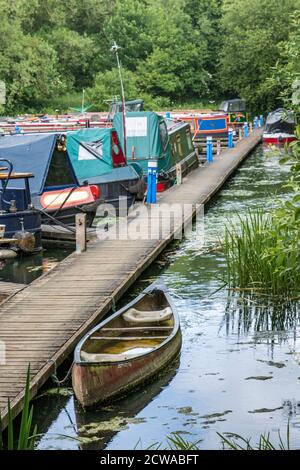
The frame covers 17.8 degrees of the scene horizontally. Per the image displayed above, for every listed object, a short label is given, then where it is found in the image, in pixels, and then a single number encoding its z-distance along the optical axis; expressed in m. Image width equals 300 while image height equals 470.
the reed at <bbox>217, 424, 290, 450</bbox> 8.91
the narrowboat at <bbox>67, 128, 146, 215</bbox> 23.08
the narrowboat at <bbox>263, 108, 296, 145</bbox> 42.12
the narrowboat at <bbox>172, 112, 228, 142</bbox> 40.62
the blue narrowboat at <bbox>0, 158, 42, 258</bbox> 17.89
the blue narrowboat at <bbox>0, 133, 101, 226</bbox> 20.44
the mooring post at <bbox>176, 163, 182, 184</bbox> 27.69
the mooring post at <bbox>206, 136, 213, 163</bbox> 34.38
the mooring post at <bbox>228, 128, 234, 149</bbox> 40.34
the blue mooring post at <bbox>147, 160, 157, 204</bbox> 23.36
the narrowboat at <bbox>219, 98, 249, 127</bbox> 50.50
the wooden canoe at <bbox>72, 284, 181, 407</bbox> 9.95
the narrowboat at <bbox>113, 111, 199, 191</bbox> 27.73
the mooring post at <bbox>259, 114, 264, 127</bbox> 56.08
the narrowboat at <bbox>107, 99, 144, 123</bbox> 38.81
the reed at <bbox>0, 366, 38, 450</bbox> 6.66
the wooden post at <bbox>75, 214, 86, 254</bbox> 17.16
